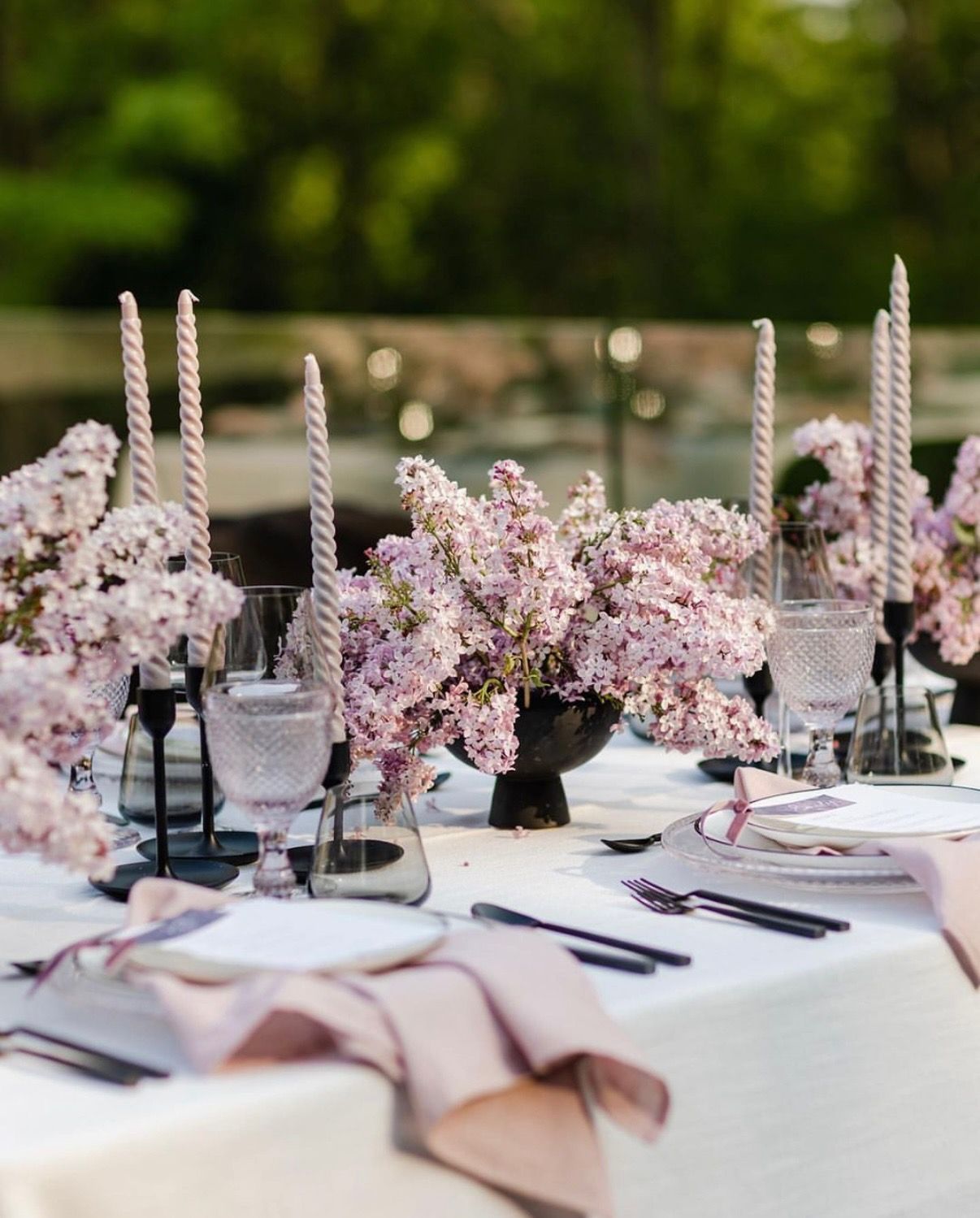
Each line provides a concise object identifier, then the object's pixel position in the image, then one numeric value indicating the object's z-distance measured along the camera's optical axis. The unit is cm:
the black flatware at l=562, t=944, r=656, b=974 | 241
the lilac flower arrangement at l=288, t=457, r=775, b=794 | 266
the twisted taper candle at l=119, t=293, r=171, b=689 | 262
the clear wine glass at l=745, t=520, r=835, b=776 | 301
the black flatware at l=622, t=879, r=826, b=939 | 248
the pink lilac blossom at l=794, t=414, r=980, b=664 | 307
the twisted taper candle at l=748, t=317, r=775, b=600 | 295
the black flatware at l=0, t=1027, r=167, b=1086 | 227
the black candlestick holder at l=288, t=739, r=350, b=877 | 251
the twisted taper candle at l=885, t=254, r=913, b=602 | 294
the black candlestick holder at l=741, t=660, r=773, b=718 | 297
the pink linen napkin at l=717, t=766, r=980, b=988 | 248
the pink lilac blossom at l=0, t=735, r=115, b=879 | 233
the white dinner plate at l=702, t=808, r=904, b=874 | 255
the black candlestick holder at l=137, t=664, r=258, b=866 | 271
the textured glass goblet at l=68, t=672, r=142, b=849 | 278
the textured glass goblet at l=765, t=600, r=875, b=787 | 278
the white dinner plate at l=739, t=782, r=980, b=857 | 257
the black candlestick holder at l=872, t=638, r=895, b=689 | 303
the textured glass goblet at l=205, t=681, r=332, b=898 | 247
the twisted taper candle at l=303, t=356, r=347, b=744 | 261
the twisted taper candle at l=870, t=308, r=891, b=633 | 296
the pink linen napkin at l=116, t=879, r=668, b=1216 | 227
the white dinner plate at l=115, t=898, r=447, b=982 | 233
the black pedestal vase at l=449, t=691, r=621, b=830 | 273
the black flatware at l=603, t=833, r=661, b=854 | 270
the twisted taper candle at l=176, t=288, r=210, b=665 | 263
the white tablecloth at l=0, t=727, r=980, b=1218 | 223
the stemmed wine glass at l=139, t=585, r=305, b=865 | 255
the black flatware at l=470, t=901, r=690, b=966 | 243
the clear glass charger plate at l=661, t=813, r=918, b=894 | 255
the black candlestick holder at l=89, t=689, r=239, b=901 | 261
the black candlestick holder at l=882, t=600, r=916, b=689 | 297
